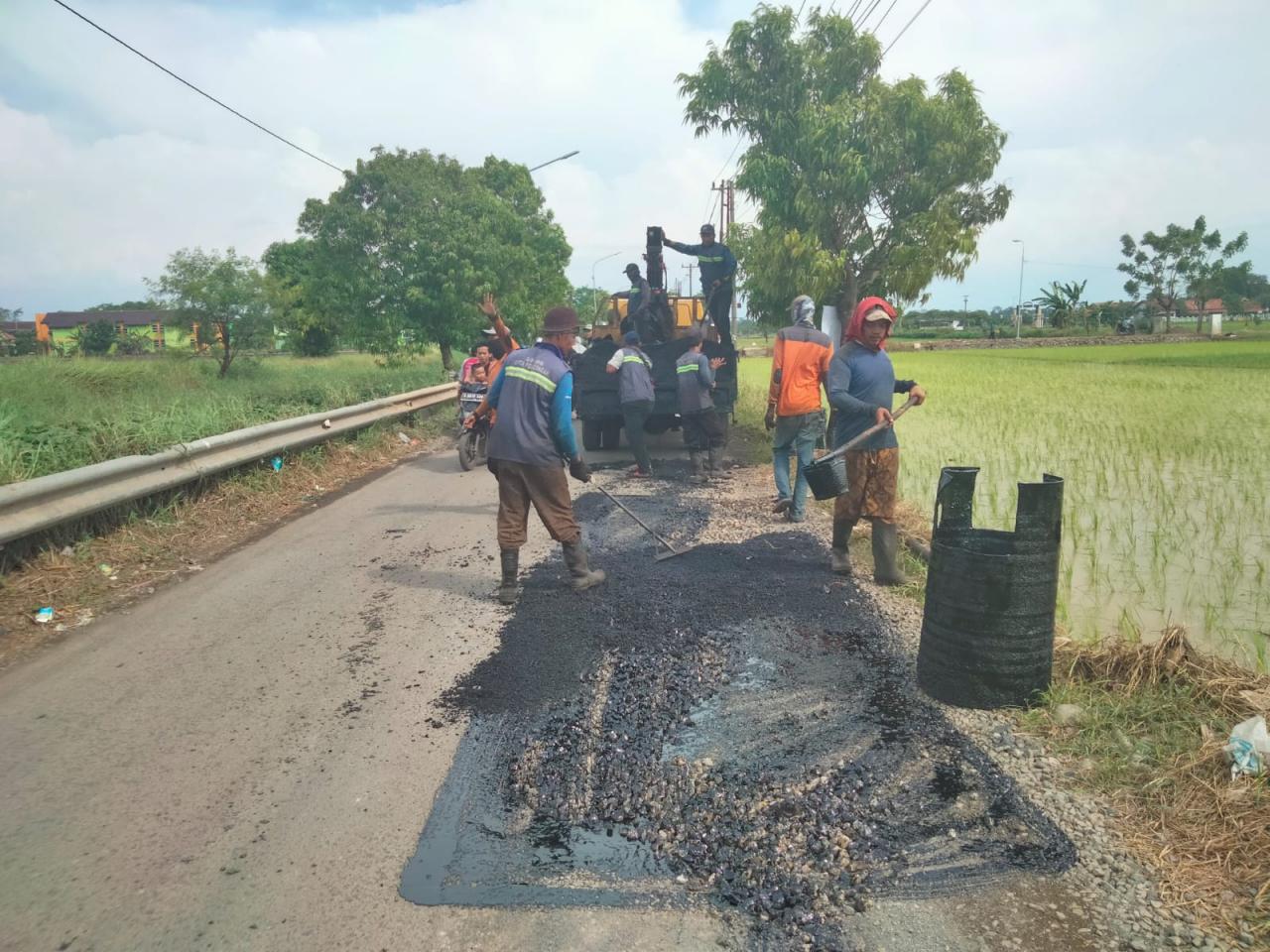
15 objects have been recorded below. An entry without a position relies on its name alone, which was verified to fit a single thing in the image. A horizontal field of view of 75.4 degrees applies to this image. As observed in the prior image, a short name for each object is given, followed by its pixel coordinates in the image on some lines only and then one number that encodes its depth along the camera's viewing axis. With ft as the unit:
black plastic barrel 12.16
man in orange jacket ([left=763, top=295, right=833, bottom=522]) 24.62
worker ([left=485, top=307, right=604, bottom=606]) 17.84
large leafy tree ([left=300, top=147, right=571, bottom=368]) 73.10
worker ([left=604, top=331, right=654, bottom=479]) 33.06
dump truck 36.94
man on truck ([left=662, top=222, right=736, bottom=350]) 34.45
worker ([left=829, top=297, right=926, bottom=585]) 17.74
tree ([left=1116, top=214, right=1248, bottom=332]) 200.75
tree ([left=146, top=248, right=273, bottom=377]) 61.57
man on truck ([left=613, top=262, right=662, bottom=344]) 38.32
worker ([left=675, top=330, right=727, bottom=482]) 32.19
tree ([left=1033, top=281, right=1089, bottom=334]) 253.65
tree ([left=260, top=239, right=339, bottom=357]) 67.15
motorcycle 34.55
